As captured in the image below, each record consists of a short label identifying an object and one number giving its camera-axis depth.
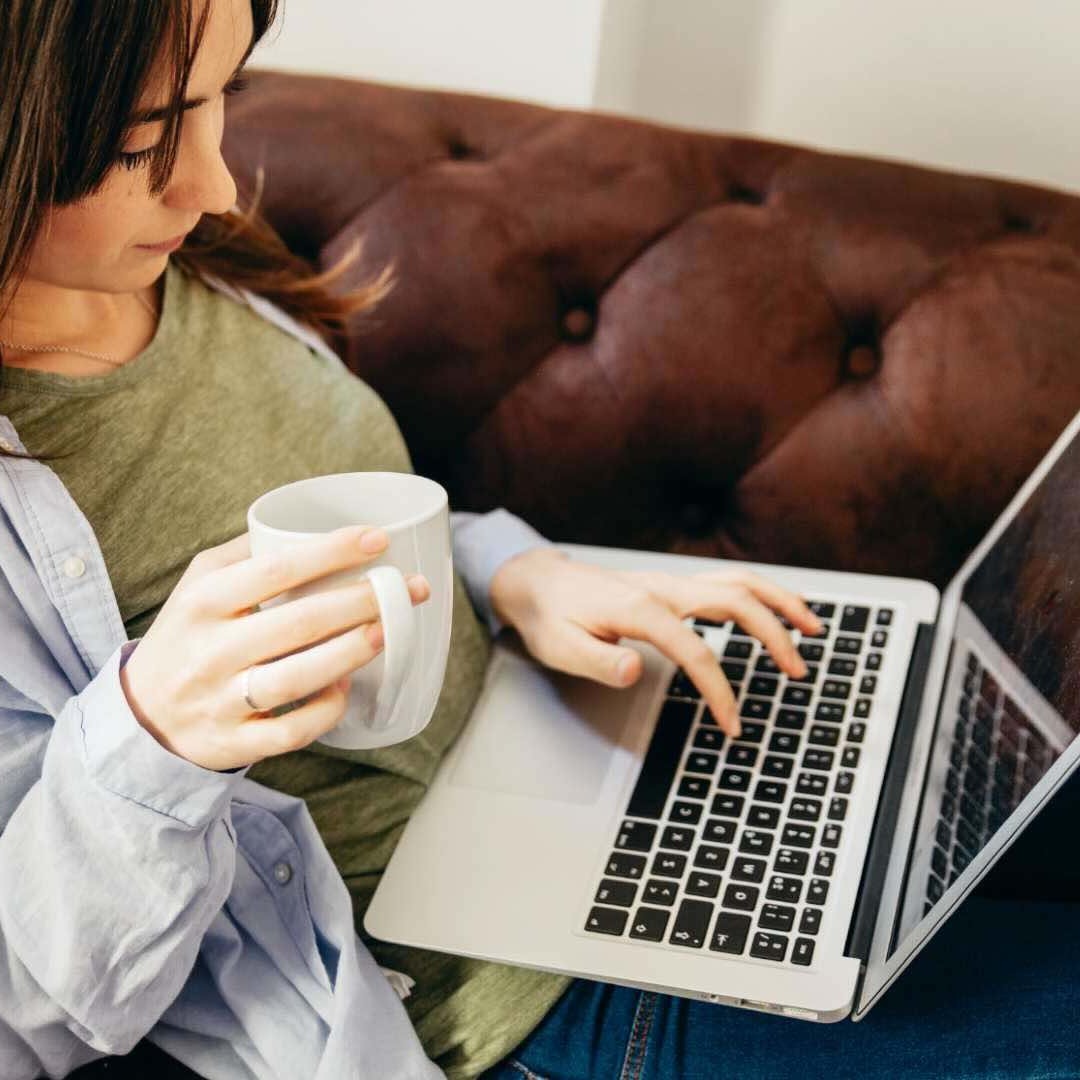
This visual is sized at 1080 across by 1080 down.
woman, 0.57
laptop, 0.74
